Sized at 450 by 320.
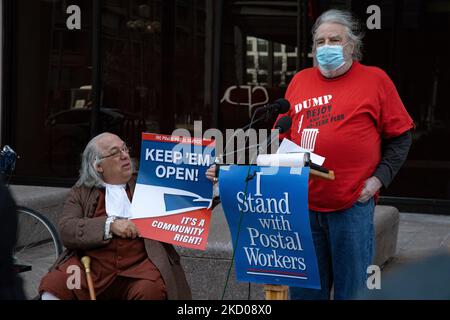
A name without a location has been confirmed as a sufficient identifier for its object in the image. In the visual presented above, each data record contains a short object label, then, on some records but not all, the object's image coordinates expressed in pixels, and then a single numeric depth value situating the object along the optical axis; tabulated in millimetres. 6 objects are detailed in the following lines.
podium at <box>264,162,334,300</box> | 3364
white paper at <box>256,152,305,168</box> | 3214
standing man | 3436
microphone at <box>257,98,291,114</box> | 3358
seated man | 3795
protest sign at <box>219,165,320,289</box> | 3242
